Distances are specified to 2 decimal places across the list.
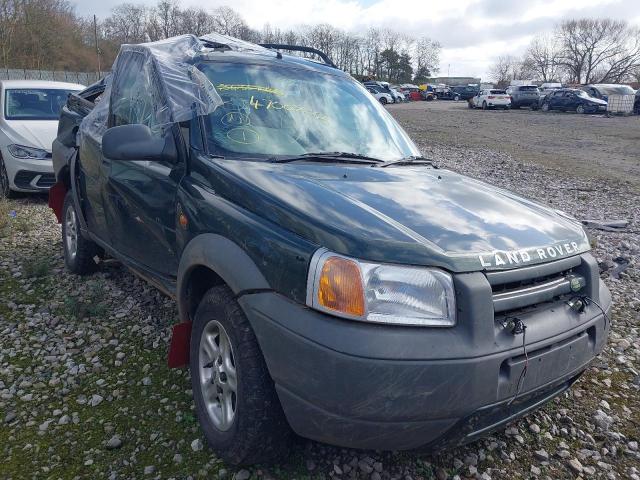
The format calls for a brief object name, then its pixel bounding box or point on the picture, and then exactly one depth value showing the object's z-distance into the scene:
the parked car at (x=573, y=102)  33.03
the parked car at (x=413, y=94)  58.59
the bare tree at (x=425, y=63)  98.22
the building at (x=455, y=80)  92.44
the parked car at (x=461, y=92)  56.41
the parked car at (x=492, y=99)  39.44
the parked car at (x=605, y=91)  35.06
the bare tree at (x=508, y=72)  101.75
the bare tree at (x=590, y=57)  86.12
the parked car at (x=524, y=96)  38.94
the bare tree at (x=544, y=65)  92.62
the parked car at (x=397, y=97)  49.78
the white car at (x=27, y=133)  7.35
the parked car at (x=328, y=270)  1.94
